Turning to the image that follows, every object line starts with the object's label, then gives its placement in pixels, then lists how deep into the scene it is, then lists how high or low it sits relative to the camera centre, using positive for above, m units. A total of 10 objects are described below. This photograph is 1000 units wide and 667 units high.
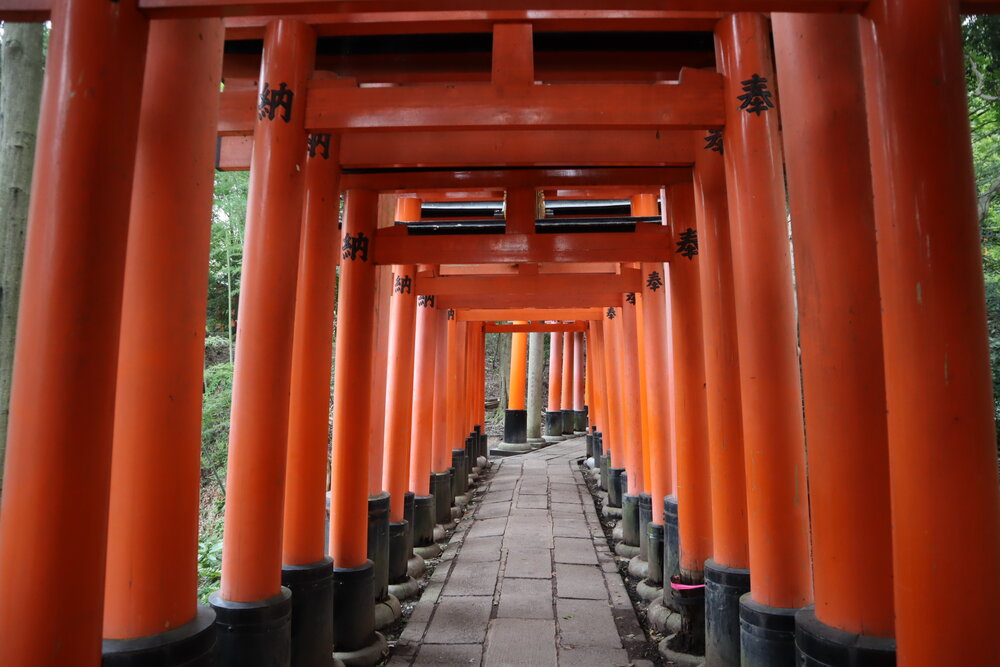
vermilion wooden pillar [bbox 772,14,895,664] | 2.27 +0.25
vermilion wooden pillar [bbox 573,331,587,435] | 21.33 +0.60
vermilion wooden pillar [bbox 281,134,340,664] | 3.78 -0.21
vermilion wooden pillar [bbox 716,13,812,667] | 3.02 +0.24
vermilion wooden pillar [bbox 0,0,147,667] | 1.82 +0.16
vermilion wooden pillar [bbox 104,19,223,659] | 2.39 +0.09
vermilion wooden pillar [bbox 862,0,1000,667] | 1.68 +0.19
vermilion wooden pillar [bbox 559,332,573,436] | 20.76 +0.75
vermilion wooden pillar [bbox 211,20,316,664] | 3.14 +0.16
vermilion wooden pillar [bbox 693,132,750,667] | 3.60 -0.06
